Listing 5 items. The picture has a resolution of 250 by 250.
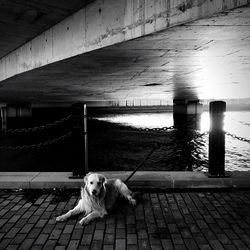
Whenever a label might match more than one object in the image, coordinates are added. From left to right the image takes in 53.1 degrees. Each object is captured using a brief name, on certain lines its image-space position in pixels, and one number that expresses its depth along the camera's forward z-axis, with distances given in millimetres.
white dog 4059
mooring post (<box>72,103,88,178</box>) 5660
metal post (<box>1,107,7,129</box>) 39638
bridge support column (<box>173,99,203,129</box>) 47062
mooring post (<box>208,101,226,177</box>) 5495
